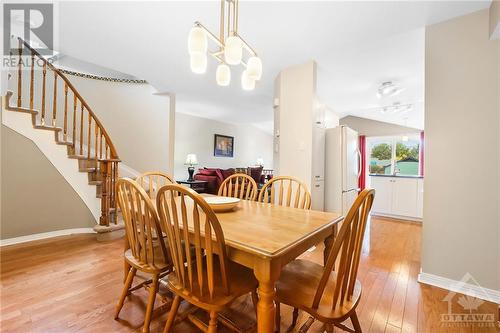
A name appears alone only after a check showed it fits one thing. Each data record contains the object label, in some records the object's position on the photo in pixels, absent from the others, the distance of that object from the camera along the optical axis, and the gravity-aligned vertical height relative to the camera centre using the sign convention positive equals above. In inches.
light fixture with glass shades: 50.6 +27.4
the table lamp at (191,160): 214.8 +5.3
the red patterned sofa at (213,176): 192.4 -9.6
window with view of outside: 218.5 +14.2
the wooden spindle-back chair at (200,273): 38.4 -20.0
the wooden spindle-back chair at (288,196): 70.6 -9.9
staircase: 112.7 +24.3
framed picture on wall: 265.6 +25.2
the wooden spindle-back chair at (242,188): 84.9 -8.5
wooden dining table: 36.8 -13.2
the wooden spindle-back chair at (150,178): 80.3 -4.9
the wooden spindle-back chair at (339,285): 36.9 -24.0
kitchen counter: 177.4 -5.6
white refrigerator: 118.1 +0.0
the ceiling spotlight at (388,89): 131.4 +47.8
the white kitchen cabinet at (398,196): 170.2 -21.4
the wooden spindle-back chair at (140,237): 49.4 -17.0
